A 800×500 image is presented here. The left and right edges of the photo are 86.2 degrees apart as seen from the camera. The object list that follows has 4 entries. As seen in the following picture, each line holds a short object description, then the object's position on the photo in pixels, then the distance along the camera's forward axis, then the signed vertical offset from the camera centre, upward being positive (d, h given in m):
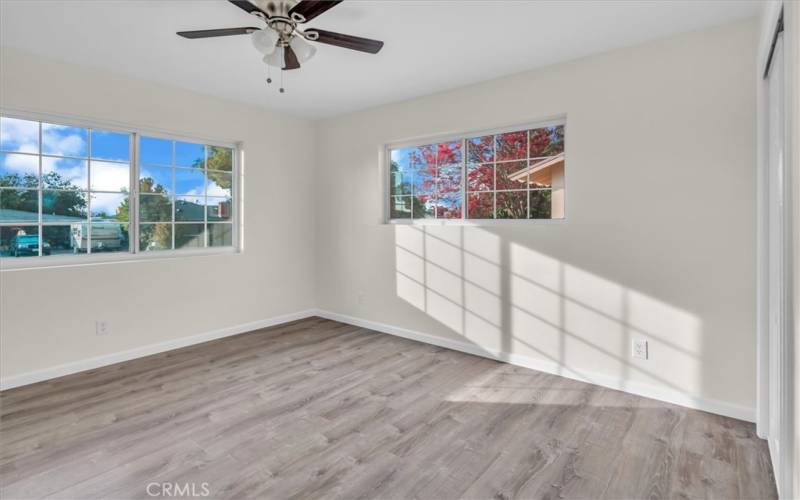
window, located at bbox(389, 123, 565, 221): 3.58 +0.66
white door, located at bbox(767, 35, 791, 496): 1.52 -0.05
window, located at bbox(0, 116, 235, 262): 3.30 +0.51
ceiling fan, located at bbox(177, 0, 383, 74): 2.16 +1.18
